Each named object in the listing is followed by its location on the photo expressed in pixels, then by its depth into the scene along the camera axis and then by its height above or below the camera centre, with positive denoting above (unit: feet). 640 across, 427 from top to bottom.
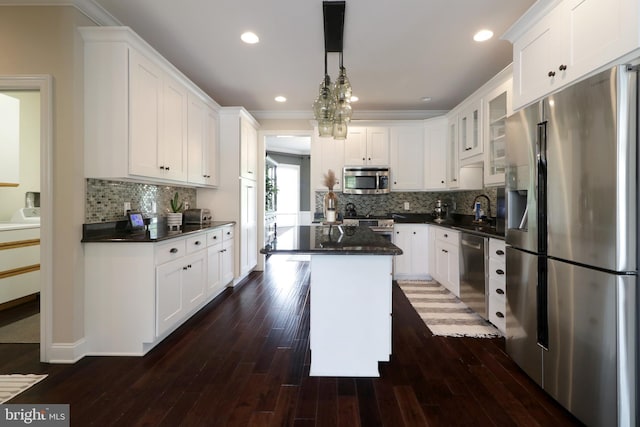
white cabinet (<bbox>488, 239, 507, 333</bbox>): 8.57 -2.11
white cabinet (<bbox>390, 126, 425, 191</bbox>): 15.64 +2.90
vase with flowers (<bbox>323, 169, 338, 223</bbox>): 9.11 +0.21
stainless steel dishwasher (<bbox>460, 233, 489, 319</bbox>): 9.55 -2.02
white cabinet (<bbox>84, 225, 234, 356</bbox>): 7.57 -2.16
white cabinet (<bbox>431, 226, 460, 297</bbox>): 11.60 -1.94
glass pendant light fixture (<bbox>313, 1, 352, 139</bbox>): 7.92 +3.15
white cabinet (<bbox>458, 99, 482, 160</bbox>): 11.76 +3.56
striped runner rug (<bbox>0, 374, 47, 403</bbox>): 6.03 -3.69
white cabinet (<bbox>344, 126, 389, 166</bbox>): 15.75 +3.55
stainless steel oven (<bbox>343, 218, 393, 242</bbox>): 14.49 -0.60
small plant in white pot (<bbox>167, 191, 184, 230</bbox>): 11.08 -0.17
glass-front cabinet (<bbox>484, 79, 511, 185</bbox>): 10.11 +2.96
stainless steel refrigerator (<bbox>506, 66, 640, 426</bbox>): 4.61 -0.64
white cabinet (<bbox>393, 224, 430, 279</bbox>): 14.67 -1.65
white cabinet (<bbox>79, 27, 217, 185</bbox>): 7.55 +2.86
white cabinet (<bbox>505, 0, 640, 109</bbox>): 4.77 +3.28
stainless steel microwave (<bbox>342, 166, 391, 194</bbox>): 15.48 +1.71
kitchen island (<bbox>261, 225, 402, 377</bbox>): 6.55 -2.21
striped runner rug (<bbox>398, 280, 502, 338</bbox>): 9.07 -3.55
